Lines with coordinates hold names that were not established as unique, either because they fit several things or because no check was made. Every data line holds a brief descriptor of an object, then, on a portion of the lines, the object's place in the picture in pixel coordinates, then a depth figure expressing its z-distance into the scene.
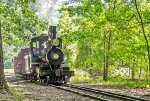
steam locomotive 22.14
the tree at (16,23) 15.58
